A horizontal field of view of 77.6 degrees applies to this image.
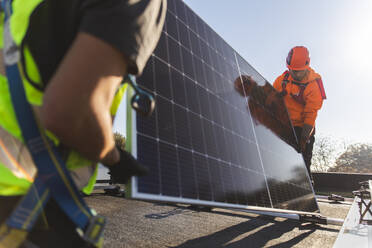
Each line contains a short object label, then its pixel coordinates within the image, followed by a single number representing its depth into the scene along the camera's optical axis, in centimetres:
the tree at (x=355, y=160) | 3888
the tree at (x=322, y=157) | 3825
